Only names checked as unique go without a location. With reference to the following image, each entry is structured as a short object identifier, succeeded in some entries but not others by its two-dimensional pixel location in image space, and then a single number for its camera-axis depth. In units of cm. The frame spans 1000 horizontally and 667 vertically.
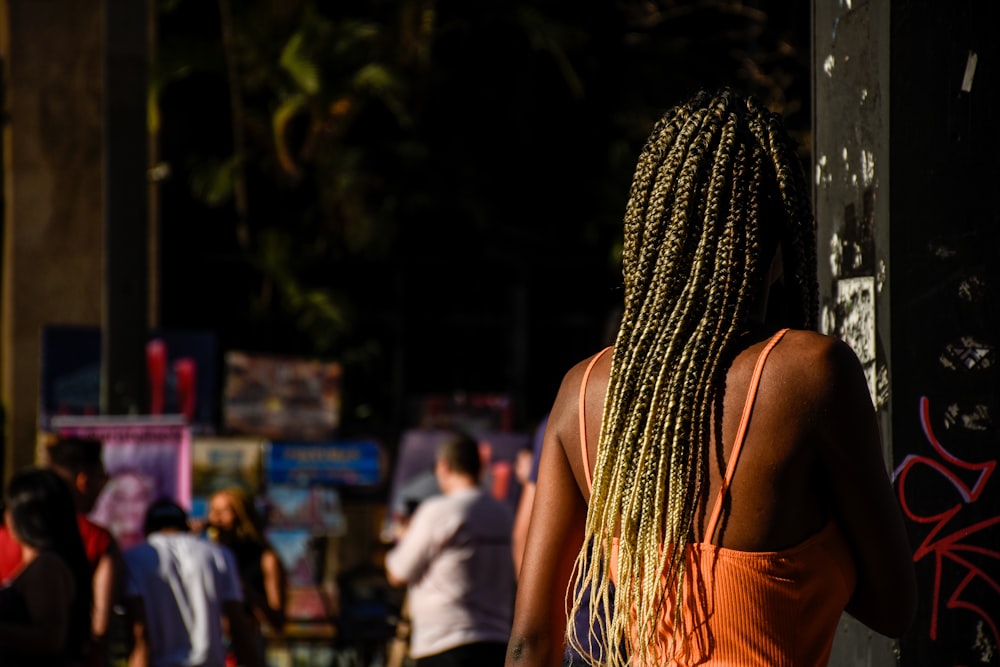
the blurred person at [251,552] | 1520
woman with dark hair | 1031
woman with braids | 414
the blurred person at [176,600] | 1212
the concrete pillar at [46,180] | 2220
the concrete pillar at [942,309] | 568
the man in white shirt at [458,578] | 1296
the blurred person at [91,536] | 1154
